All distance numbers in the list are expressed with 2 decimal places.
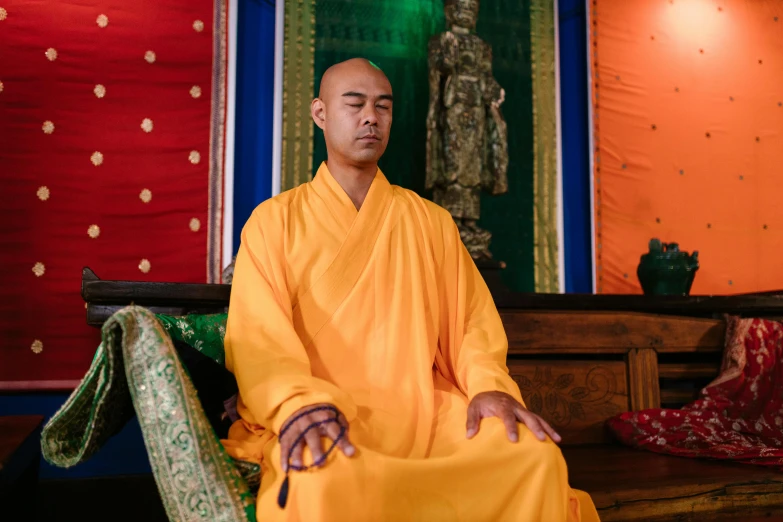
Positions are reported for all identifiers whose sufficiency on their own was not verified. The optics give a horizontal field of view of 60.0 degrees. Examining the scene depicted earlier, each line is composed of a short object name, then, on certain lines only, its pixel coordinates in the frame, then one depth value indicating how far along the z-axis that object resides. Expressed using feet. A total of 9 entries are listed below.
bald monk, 4.64
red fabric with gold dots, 9.93
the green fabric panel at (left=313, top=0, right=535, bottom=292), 12.12
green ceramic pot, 10.87
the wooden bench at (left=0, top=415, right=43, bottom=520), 5.93
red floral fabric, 8.23
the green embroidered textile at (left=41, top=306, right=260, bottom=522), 4.63
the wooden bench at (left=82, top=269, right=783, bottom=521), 6.68
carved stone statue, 11.28
